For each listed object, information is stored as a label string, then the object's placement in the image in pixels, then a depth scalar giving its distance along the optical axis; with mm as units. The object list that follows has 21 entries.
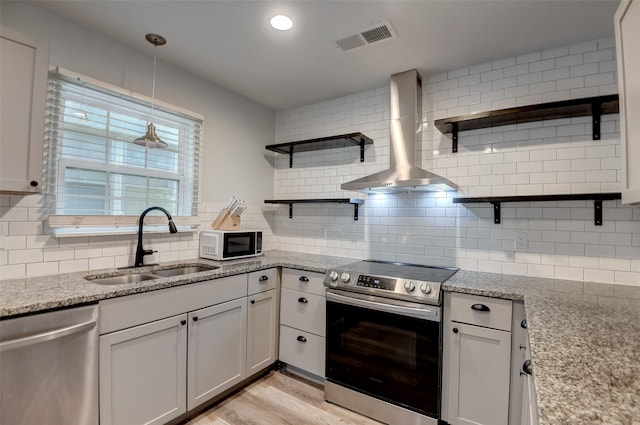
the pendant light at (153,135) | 2053
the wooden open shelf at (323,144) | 2861
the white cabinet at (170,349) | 1647
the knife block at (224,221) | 2795
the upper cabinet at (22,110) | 1505
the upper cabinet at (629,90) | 1125
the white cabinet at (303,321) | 2463
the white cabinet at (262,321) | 2420
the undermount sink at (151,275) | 2064
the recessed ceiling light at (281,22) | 1949
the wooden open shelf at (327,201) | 2837
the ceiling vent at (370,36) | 2033
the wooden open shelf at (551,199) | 1907
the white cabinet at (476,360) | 1783
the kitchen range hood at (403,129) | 2428
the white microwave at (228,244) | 2611
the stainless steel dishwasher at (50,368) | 1318
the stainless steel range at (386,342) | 1935
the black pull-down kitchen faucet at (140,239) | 2268
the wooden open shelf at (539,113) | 1953
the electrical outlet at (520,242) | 2297
